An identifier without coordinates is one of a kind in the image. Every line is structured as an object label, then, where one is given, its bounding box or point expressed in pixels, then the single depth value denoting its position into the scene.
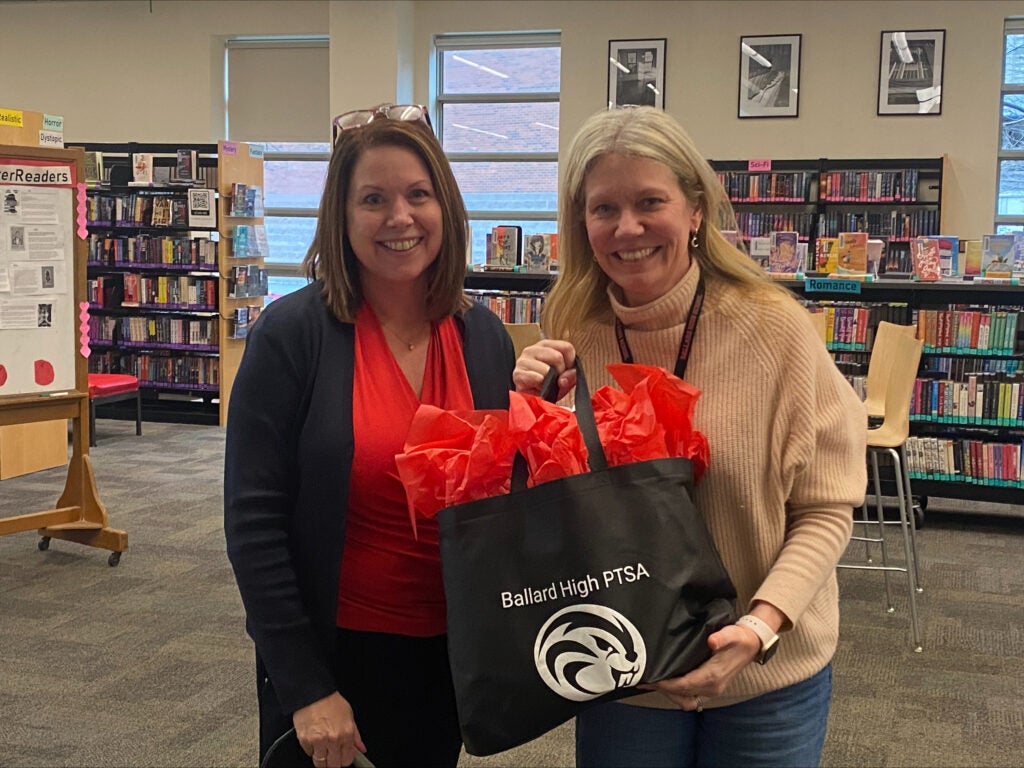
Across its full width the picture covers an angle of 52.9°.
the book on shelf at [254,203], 8.42
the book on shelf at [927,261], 5.45
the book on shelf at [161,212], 8.42
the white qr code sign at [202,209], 8.20
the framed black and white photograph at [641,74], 9.41
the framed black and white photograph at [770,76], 9.11
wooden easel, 4.46
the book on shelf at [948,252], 5.53
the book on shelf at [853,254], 5.52
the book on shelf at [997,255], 5.52
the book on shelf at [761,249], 5.74
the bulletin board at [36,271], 4.39
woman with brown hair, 1.39
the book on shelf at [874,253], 5.71
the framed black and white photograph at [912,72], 8.77
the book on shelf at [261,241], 8.62
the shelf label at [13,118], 5.72
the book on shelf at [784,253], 5.71
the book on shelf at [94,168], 8.55
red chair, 7.38
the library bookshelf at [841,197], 8.62
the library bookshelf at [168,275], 8.35
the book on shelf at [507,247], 6.09
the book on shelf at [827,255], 5.66
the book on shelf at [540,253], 6.05
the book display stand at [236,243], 8.27
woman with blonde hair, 1.26
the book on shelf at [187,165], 8.31
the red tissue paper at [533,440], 1.14
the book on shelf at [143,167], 8.41
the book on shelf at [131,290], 8.56
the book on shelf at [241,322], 8.50
